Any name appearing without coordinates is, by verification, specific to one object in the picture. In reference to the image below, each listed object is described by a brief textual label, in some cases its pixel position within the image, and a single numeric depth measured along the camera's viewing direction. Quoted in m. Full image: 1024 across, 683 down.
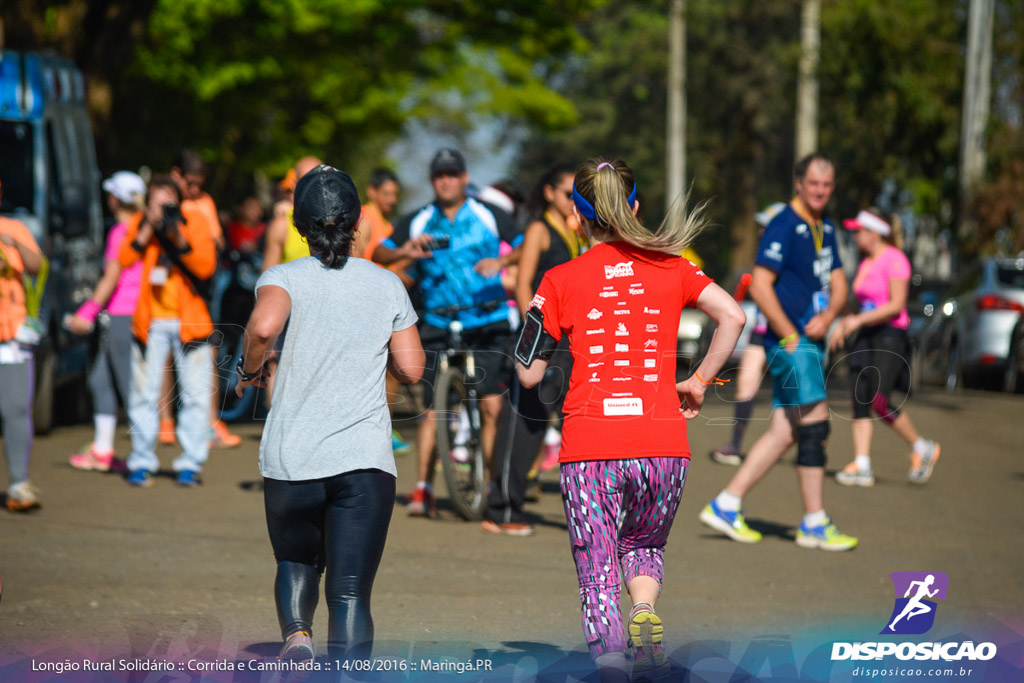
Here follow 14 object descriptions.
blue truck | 22.22
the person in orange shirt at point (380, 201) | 20.42
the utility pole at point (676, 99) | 68.75
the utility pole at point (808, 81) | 59.41
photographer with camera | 18.55
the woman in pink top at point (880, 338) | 19.92
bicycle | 16.75
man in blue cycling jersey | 16.64
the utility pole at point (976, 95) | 51.03
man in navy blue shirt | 15.23
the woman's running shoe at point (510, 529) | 16.16
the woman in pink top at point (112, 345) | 19.09
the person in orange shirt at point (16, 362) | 15.05
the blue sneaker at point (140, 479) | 18.73
